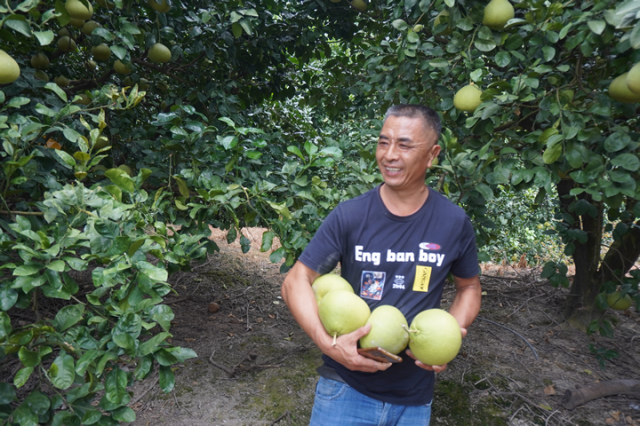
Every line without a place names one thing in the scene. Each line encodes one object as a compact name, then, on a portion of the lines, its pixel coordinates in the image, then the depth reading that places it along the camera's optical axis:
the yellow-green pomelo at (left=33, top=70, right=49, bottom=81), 2.71
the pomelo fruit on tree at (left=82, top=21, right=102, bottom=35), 2.60
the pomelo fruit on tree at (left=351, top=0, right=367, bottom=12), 3.51
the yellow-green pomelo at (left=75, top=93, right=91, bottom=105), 2.85
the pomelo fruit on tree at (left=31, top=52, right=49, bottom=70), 2.71
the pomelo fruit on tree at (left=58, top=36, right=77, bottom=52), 2.96
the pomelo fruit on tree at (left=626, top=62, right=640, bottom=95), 1.52
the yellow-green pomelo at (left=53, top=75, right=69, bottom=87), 3.02
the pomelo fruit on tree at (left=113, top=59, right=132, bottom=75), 2.80
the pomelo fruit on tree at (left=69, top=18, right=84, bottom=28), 2.24
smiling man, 1.48
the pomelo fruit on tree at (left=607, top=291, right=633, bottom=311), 2.82
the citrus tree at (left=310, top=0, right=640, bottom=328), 1.67
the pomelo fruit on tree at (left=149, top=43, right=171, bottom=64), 2.85
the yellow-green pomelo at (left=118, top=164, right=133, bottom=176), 2.94
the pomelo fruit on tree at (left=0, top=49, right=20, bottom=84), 1.84
